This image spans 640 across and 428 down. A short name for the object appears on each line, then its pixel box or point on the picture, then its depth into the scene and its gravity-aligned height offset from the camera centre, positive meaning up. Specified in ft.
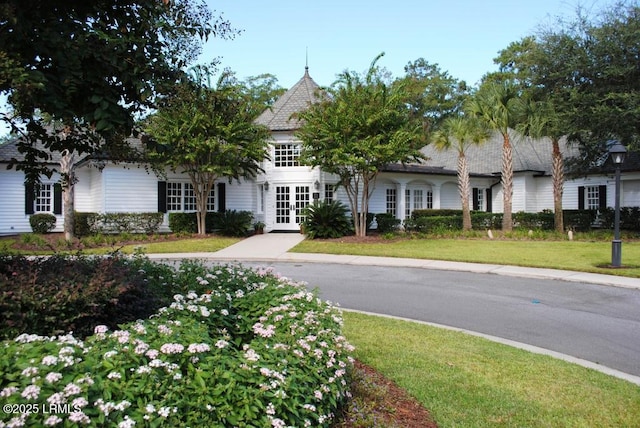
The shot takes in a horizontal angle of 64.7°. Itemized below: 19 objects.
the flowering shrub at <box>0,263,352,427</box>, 8.46 -3.15
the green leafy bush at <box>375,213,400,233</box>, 86.53 -1.15
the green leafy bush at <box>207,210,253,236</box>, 80.38 -1.24
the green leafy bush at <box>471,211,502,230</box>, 93.14 -1.00
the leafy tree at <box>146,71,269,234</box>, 68.69 +10.84
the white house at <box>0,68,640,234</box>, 81.10 +4.90
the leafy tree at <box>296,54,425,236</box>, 69.36 +12.30
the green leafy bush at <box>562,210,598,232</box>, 91.76 -1.07
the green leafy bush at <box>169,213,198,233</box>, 81.97 -0.91
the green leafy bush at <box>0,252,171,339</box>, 12.92 -2.21
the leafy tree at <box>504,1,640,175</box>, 73.56 +21.58
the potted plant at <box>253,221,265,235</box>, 86.34 -1.97
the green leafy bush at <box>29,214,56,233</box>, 78.28 -0.73
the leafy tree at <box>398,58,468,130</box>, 187.01 +43.84
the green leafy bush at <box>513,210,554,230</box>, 90.58 -1.02
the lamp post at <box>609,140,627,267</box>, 48.42 +0.82
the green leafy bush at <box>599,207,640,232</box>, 88.22 -0.73
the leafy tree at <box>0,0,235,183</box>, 13.89 +4.64
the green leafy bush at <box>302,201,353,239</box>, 76.54 -0.81
